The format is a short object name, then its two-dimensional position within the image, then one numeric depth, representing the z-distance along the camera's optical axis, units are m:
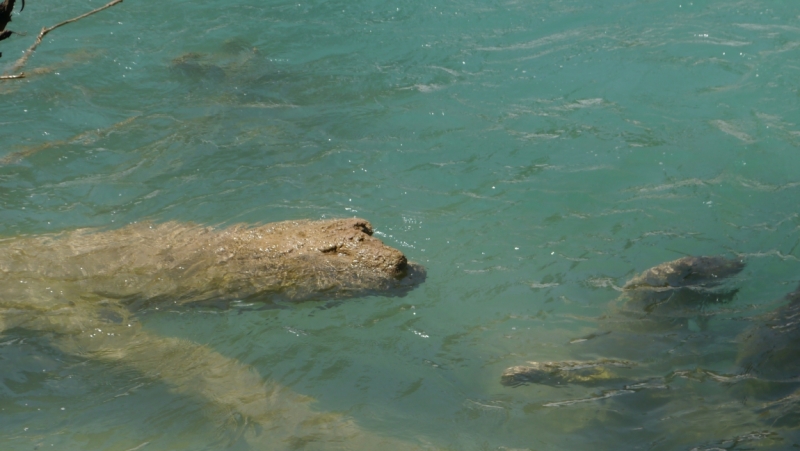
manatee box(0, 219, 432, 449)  11.52
